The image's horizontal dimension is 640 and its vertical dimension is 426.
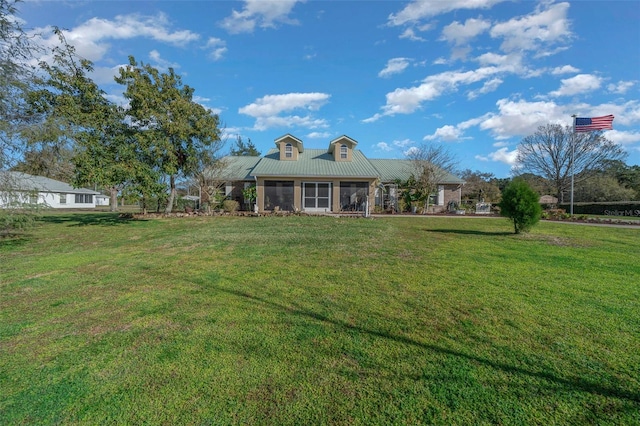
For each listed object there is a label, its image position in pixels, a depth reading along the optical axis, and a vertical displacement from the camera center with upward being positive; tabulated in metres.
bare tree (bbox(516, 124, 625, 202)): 34.47 +5.95
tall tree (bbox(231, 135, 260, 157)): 52.89 +10.09
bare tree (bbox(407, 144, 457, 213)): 22.77 +2.50
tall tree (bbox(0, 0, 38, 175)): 8.54 +3.48
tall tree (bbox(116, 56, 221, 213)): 15.99 +4.82
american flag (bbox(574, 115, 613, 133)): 19.39 +5.43
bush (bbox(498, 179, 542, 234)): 10.43 -0.08
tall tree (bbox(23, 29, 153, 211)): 12.80 +3.80
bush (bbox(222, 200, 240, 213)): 20.47 -0.15
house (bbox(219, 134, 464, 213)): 20.97 +1.70
